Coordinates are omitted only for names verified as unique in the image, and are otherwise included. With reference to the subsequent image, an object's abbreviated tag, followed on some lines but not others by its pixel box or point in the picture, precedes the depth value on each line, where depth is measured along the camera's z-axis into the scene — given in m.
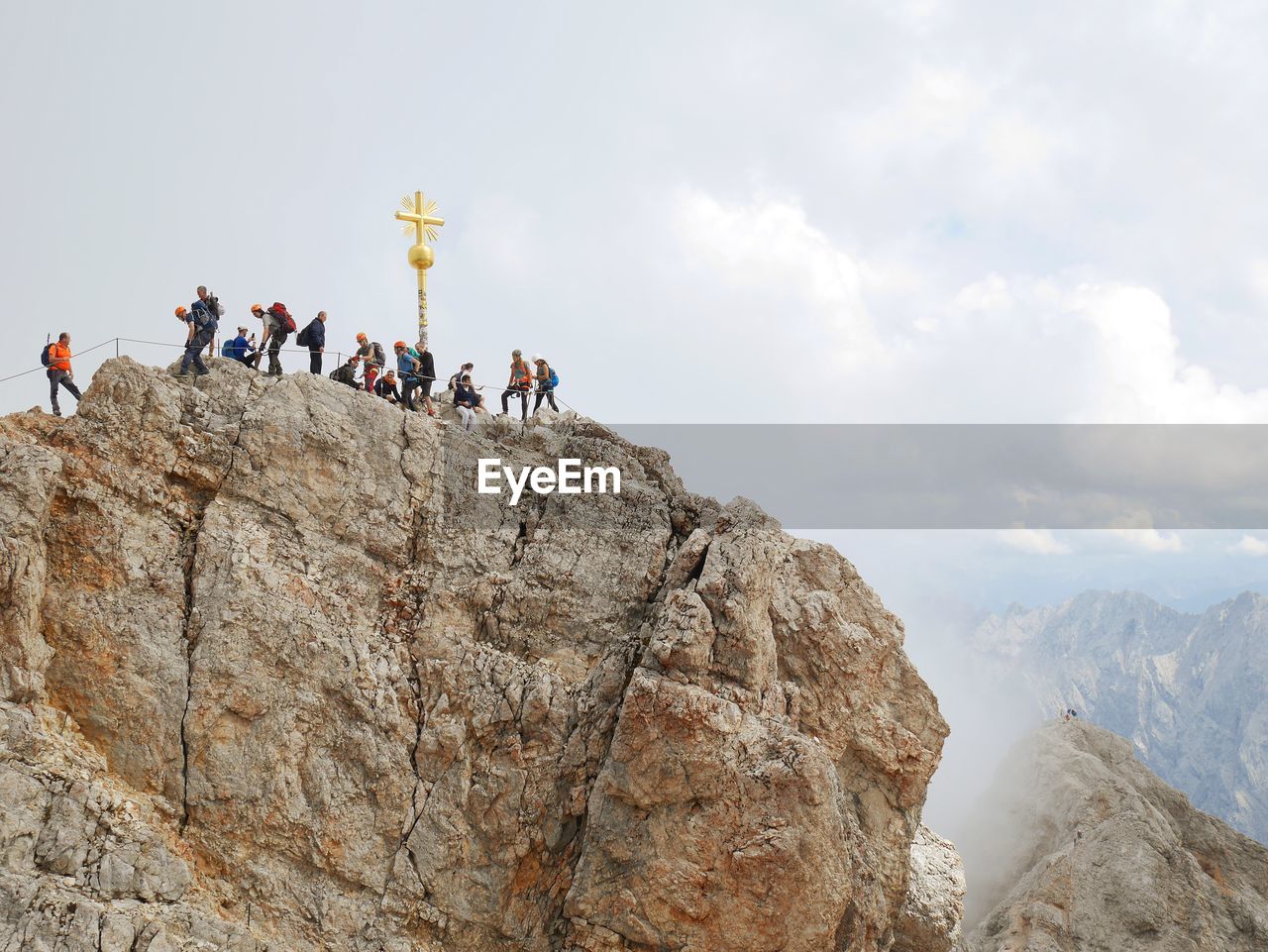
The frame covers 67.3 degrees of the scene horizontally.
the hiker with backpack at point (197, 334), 23.34
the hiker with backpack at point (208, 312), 23.69
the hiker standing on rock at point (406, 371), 26.36
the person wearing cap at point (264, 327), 24.72
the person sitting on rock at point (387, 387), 26.36
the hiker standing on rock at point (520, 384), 27.86
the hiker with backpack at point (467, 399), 25.97
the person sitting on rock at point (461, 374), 26.53
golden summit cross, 30.41
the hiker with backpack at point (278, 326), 24.80
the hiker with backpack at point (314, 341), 25.39
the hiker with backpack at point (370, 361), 26.56
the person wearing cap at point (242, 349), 25.02
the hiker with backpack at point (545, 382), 28.08
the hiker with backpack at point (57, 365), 22.91
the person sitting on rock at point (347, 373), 26.12
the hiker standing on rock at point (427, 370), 27.50
